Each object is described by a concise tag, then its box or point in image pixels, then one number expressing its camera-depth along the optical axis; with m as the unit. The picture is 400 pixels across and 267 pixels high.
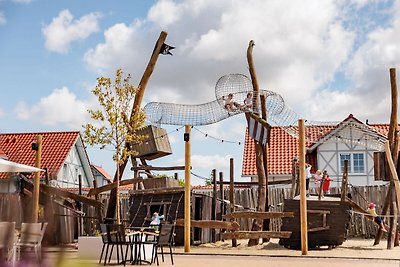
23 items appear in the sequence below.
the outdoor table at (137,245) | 12.06
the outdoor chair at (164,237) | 11.66
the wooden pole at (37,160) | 15.73
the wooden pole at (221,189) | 20.95
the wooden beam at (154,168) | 19.67
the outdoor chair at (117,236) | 11.79
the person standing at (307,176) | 19.50
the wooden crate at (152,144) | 20.39
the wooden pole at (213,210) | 20.39
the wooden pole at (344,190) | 17.34
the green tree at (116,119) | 14.95
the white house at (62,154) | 36.12
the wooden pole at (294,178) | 19.38
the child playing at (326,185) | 21.14
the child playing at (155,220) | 17.34
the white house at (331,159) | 32.53
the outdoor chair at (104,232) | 12.02
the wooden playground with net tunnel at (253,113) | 17.39
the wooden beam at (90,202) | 18.24
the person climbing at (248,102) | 18.92
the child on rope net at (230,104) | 18.94
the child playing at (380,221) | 17.34
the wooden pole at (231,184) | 18.75
